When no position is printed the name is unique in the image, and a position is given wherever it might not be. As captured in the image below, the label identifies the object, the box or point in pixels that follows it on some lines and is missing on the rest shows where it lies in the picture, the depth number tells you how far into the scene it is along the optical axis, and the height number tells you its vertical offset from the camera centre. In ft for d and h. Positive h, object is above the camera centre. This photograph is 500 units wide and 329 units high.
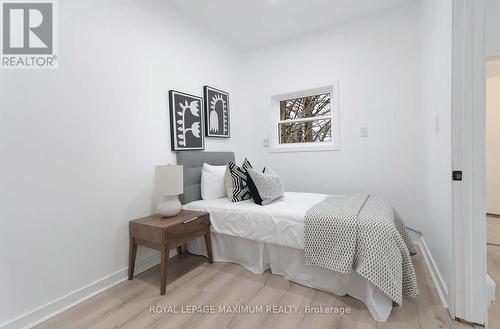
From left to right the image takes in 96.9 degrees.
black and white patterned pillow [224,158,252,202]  7.53 -0.76
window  9.74 +1.86
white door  3.96 +0.08
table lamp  6.20 -0.65
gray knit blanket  4.41 -1.88
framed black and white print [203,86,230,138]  9.28 +2.17
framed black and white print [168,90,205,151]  7.79 +1.51
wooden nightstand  5.55 -1.89
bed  5.18 -2.31
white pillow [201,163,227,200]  8.14 -0.80
